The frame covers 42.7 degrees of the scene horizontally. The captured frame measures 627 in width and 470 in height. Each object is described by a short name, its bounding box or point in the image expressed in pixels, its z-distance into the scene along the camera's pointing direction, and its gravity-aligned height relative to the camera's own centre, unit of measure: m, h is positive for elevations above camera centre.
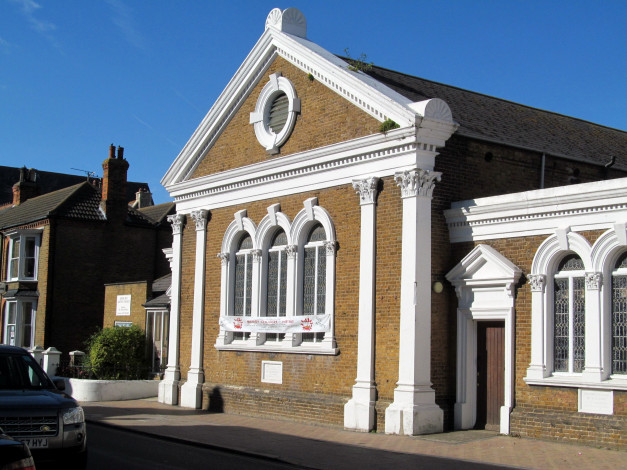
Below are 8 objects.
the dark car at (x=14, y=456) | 6.29 -1.11
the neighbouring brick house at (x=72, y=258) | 32.78 +2.46
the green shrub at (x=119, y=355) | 25.75 -1.23
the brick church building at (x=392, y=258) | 14.65 +1.36
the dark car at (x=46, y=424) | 9.71 -1.32
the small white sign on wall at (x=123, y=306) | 28.78 +0.39
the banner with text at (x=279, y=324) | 18.17 -0.10
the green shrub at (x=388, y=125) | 16.62 +4.06
